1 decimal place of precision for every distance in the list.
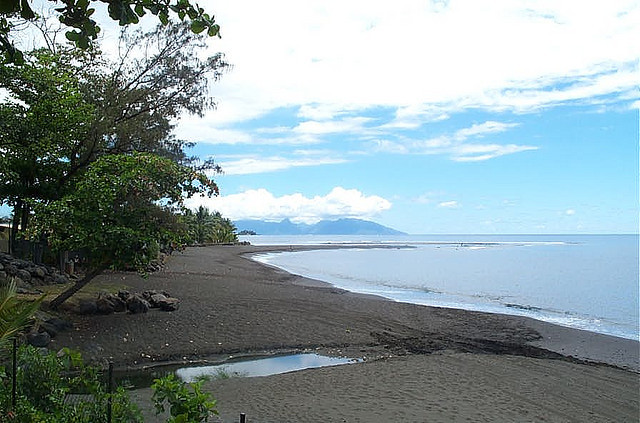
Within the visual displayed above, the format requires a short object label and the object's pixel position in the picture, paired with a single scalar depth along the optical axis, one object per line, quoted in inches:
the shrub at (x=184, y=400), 173.5
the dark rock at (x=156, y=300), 580.7
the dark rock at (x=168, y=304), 579.2
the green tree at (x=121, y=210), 482.9
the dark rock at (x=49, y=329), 455.1
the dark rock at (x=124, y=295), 561.6
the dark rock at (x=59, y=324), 469.1
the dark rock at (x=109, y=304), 537.3
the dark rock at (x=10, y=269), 577.8
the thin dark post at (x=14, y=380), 198.2
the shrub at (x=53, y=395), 187.2
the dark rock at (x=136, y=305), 552.7
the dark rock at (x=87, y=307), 526.9
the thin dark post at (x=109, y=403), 183.2
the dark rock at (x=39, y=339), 430.3
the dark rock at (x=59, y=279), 636.1
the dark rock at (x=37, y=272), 619.5
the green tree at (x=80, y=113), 555.8
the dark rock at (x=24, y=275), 586.6
